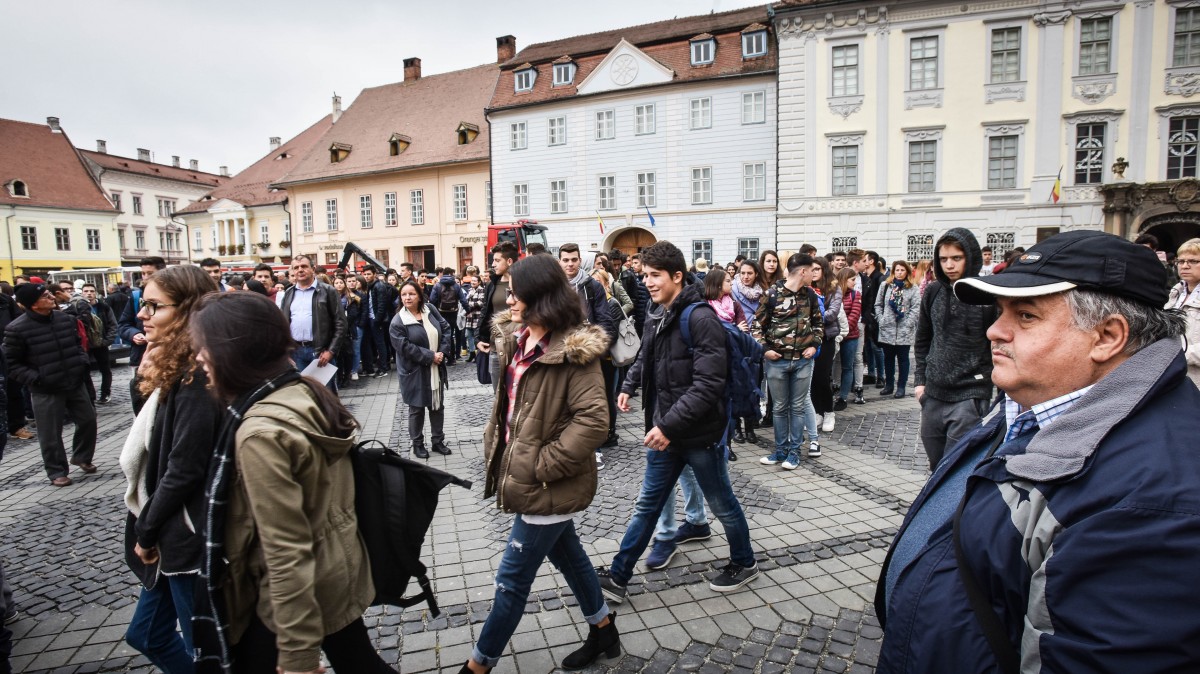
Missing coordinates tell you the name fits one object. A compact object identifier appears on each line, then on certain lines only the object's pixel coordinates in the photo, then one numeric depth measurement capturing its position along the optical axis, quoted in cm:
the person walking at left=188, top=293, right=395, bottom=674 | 195
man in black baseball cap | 108
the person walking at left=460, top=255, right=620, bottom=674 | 272
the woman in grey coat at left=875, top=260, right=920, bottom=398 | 870
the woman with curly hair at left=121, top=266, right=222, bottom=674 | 226
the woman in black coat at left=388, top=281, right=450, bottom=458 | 677
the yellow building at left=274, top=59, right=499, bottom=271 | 3544
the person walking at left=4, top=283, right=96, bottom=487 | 631
